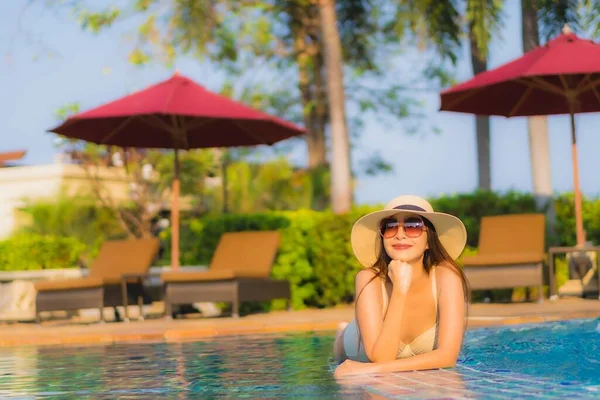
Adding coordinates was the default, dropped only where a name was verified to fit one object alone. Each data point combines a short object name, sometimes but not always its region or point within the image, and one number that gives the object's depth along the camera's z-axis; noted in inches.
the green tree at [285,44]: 882.8
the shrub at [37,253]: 703.1
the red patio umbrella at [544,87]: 493.4
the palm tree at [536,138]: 614.9
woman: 194.7
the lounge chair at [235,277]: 509.0
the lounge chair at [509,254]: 512.1
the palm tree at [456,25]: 658.8
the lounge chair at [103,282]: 516.7
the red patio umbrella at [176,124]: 518.3
